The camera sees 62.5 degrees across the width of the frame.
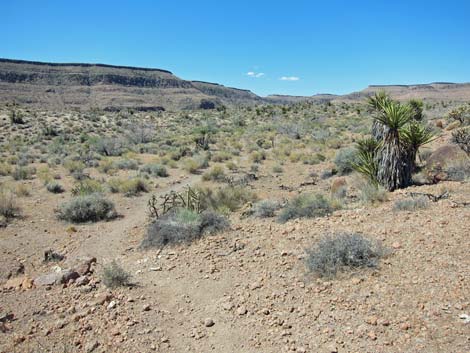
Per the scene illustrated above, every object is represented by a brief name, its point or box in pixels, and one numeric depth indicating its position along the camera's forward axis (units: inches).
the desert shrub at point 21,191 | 560.1
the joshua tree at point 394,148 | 426.0
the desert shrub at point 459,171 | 437.7
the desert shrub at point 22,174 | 681.0
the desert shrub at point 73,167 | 740.9
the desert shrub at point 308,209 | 355.9
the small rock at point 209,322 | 209.2
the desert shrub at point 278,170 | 730.8
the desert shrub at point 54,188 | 590.9
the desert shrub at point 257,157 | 862.5
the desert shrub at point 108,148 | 989.6
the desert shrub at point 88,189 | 535.2
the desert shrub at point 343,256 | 234.2
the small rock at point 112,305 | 230.9
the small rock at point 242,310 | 215.3
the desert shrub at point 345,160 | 623.7
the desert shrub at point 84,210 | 456.1
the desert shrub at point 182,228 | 328.2
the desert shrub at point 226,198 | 456.4
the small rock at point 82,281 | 266.1
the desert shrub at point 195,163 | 771.4
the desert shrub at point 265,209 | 404.2
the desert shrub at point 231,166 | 780.6
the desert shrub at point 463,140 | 543.0
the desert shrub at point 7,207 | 454.0
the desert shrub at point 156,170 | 725.9
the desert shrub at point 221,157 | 890.7
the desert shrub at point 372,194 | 374.6
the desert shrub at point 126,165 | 788.4
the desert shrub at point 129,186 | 585.1
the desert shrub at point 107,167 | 755.8
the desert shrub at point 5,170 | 721.6
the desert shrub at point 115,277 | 258.7
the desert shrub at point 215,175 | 679.3
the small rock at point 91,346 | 192.1
